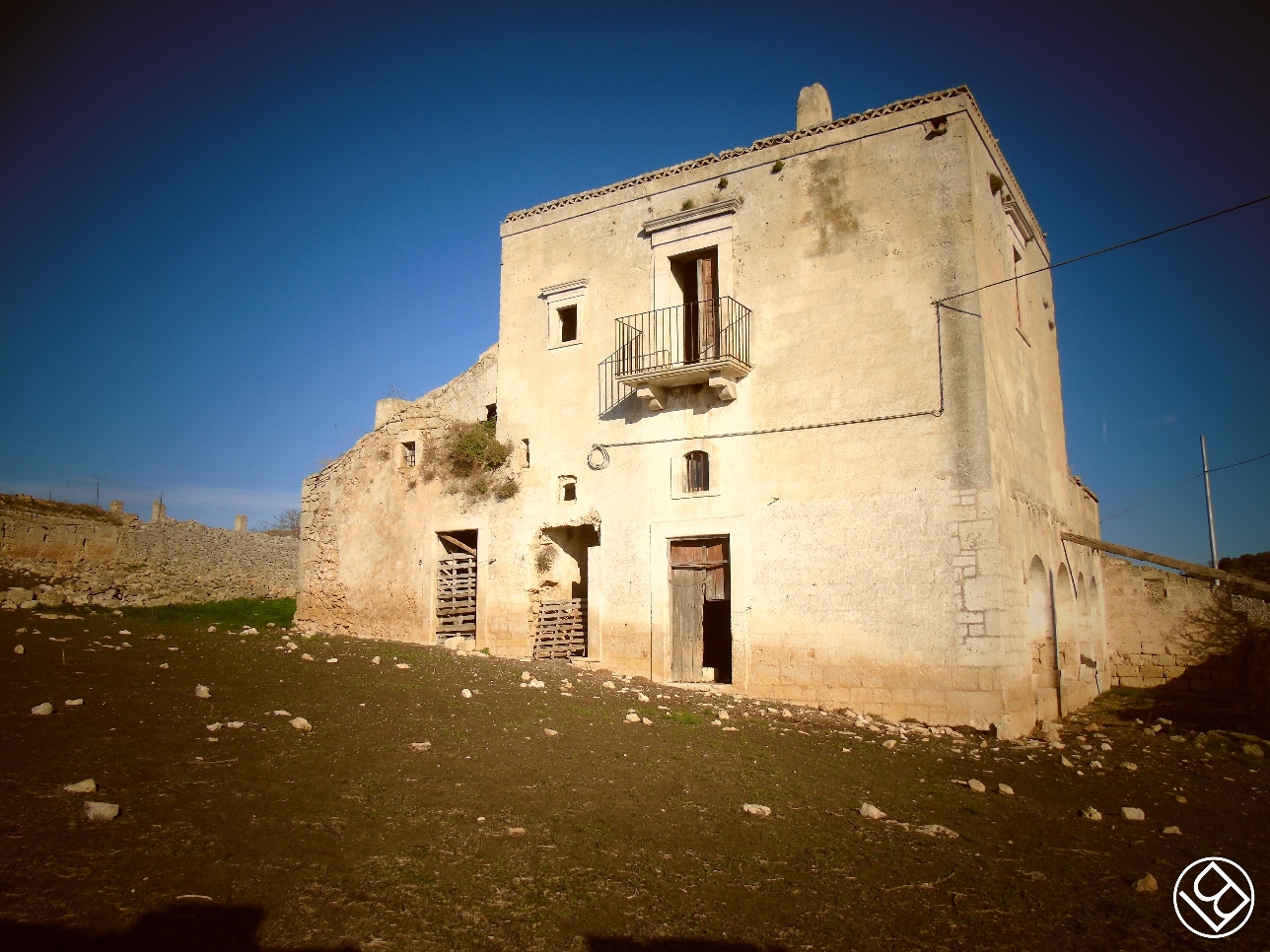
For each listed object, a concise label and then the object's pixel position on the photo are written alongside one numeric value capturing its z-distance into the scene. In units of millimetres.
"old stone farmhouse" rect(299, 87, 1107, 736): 12398
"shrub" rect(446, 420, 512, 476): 17156
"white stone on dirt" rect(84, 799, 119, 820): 5117
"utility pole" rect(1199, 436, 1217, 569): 32125
